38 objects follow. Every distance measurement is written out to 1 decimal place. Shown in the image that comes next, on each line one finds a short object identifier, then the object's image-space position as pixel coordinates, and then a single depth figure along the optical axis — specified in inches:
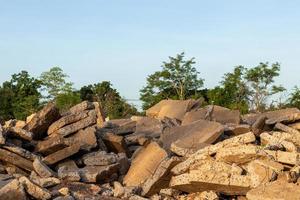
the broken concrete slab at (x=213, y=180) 414.0
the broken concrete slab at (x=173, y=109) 673.0
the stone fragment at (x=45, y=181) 430.9
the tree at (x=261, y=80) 1473.9
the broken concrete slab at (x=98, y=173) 464.4
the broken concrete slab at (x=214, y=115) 602.9
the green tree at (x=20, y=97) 1355.8
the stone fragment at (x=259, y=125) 522.9
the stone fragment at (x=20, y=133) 517.7
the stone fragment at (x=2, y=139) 474.1
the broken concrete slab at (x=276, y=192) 379.9
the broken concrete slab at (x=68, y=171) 460.8
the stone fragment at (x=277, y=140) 458.6
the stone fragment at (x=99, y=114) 649.5
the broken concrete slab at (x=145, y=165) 478.0
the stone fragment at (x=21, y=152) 480.1
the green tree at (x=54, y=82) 1573.6
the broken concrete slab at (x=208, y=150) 445.4
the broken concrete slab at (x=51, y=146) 508.1
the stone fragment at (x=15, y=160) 475.8
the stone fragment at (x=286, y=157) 428.1
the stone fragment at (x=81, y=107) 597.6
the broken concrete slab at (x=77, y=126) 546.8
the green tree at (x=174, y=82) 1491.1
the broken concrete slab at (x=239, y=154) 434.0
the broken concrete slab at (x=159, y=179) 446.0
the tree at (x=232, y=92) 1324.6
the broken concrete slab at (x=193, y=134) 500.1
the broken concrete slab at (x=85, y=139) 515.5
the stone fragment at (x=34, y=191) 392.5
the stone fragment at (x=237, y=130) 527.2
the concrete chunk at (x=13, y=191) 379.2
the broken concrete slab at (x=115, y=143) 541.3
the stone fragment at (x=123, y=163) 495.5
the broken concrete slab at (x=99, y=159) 490.9
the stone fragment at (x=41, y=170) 455.5
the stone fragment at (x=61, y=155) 495.6
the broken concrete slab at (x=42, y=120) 547.2
